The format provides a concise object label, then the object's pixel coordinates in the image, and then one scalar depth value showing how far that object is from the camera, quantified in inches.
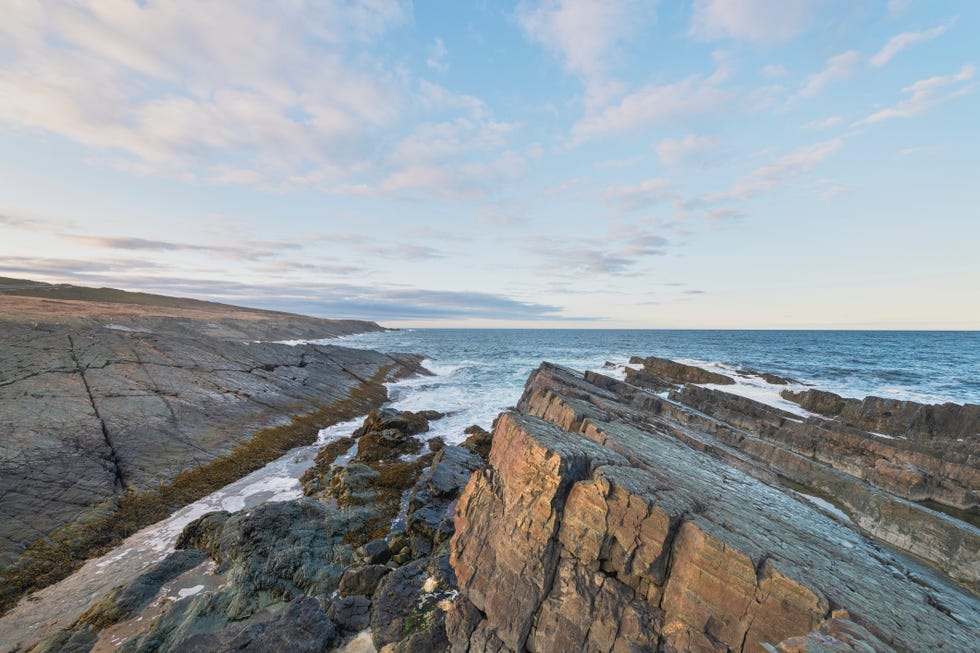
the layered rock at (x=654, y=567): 275.3
